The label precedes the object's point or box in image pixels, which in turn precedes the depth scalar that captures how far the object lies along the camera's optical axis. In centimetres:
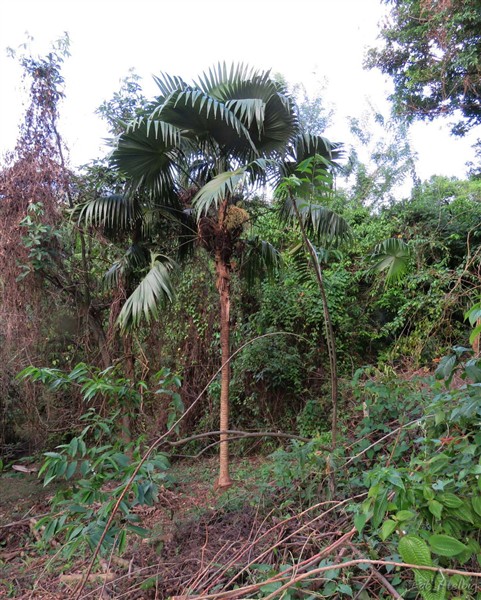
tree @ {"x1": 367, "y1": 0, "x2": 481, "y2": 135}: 690
